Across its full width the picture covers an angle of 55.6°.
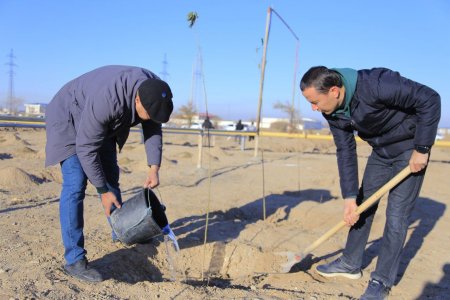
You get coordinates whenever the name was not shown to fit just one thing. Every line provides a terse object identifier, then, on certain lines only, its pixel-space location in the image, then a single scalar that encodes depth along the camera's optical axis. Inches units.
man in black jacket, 107.0
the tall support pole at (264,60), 528.8
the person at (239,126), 876.1
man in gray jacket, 103.3
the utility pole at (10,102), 2059.9
